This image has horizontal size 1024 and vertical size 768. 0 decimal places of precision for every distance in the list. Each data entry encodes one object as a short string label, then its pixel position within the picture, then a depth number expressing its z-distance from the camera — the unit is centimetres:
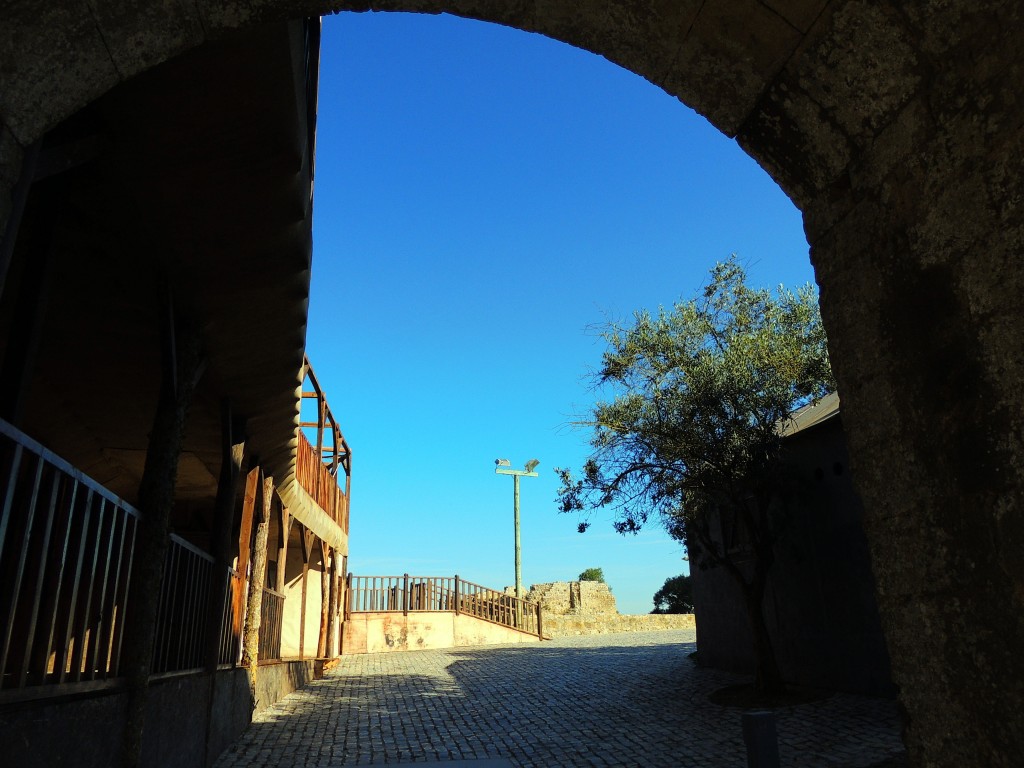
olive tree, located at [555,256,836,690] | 1006
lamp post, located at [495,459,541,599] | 3512
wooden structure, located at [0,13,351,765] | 290
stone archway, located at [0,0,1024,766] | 177
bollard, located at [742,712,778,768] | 344
